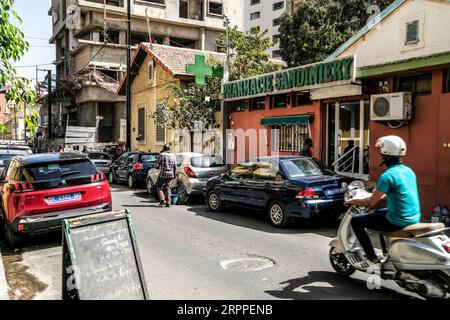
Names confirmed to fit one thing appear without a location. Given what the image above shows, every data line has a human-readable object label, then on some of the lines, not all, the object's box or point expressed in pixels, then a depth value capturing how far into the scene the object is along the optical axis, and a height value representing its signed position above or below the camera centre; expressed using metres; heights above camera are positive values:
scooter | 4.48 -1.33
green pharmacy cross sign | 16.61 +3.11
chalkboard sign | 4.11 -1.19
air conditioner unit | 10.43 +1.01
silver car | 12.70 -0.83
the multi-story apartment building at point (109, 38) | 35.69 +10.75
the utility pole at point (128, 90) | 21.56 +2.92
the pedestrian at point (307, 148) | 13.05 -0.09
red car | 7.37 -0.88
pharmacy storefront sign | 11.96 +2.22
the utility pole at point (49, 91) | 35.71 +4.75
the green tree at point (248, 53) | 17.81 +4.04
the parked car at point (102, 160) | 20.28 -0.73
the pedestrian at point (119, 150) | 25.56 -0.29
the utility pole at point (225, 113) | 17.47 +1.41
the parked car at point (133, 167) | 16.41 -0.91
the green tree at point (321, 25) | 24.19 +7.18
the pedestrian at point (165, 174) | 11.90 -0.83
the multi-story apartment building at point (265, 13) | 54.59 +18.19
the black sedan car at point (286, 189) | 8.66 -0.98
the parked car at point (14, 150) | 14.54 -0.17
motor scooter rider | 4.75 -0.56
